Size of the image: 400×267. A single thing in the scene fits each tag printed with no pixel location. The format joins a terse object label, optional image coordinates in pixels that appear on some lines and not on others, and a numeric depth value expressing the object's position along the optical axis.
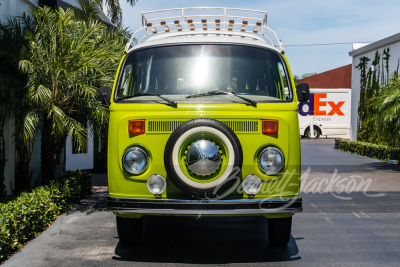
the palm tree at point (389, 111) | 15.58
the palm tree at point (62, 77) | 8.90
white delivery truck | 34.91
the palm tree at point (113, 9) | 29.00
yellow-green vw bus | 5.48
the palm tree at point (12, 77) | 9.11
